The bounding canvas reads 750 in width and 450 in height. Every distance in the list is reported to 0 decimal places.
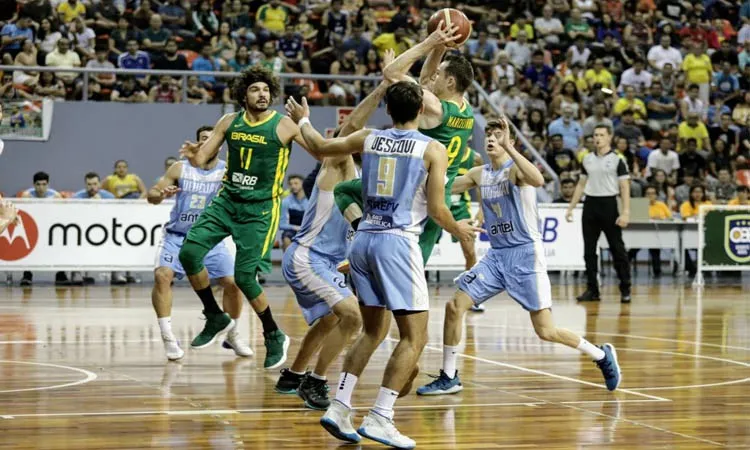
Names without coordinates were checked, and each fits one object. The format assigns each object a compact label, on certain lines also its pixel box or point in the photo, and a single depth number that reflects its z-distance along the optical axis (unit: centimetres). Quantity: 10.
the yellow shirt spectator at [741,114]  2499
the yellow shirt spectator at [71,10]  2230
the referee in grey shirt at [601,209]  1678
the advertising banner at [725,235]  1998
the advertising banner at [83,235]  1830
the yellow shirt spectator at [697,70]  2581
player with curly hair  948
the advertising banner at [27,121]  2103
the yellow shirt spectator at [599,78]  2473
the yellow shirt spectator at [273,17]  2364
